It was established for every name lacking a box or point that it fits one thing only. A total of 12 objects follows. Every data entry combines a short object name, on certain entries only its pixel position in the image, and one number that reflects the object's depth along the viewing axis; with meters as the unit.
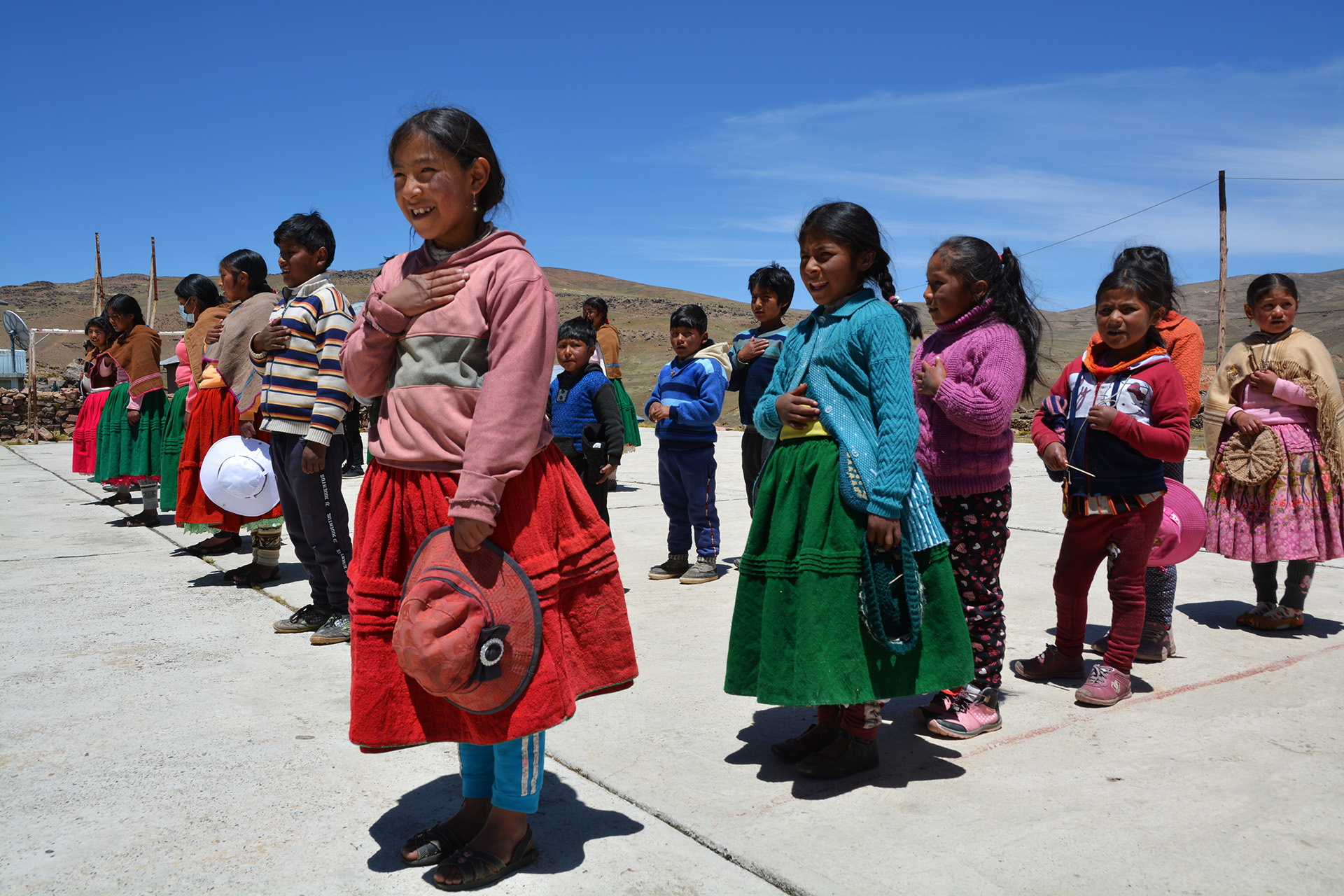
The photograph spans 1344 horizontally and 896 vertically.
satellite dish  20.24
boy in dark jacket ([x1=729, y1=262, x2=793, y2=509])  5.04
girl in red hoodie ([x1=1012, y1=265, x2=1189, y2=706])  3.54
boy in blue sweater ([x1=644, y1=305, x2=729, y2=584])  5.78
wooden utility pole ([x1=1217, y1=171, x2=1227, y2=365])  22.47
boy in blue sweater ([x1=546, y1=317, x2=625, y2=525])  5.27
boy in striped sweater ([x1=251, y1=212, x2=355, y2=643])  4.53
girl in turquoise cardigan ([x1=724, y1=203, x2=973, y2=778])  2.74
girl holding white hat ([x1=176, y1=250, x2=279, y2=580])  6.11
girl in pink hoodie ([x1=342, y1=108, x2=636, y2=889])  2.16
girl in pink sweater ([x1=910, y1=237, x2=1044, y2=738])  3.24
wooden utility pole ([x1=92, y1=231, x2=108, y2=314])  29.23
